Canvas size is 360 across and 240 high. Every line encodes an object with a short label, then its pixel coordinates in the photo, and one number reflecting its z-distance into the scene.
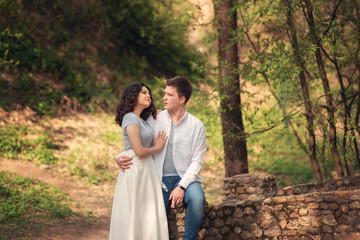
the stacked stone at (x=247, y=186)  6.28
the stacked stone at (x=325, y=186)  5.66
